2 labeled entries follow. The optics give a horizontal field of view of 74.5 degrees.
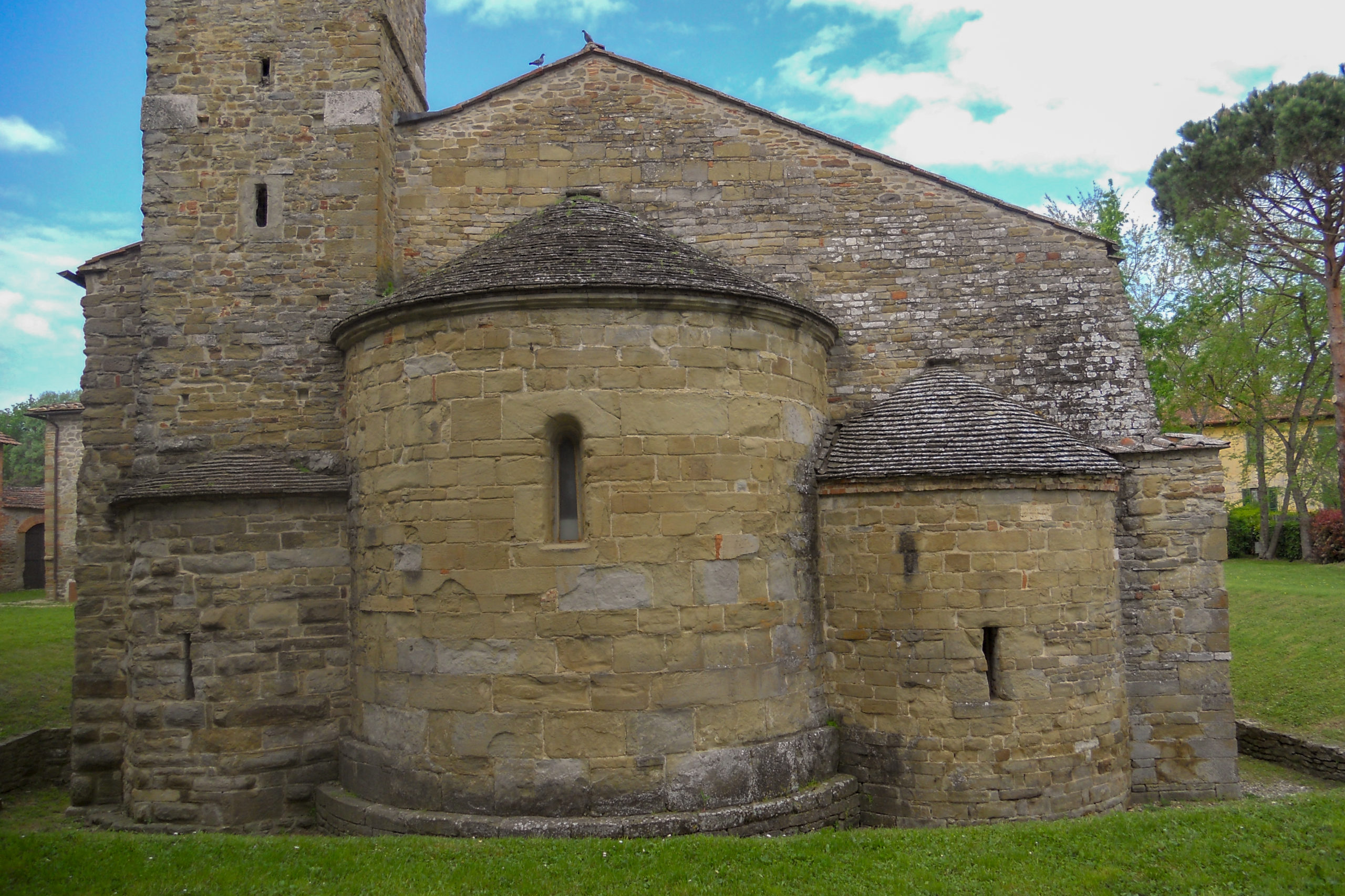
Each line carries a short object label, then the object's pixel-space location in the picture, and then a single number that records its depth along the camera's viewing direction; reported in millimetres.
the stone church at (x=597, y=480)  7504
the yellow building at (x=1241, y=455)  28406
